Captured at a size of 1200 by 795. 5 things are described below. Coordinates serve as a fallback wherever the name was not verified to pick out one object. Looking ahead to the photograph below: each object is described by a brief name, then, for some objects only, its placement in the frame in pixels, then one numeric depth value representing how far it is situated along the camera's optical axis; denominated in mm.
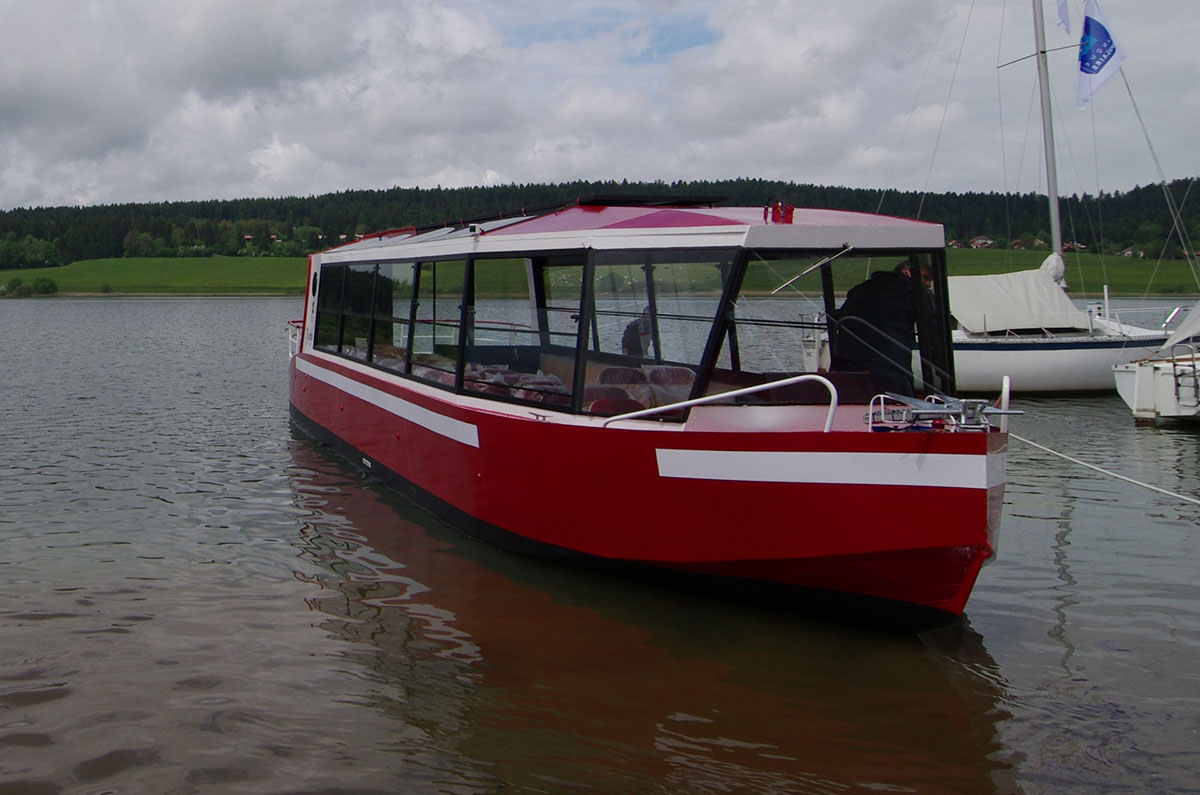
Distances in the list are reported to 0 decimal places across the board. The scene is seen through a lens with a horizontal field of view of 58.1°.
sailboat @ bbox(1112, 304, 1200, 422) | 16750
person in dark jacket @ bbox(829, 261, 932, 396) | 7316
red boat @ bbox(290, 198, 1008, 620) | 6172
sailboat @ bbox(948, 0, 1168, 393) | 21812
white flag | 23141
